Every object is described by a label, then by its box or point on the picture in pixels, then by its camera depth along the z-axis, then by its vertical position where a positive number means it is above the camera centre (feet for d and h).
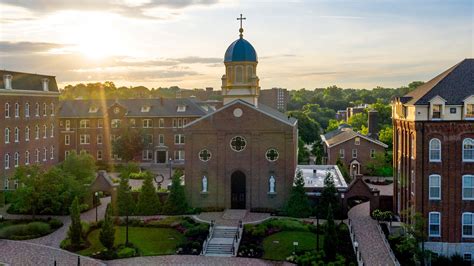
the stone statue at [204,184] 141.79 -14.39
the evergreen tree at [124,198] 133.69 -17.54
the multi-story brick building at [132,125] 238.48 +3.12
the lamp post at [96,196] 138.51 -17.77
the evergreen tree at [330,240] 97.86 -20.58
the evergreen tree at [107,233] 102.83 -20.63
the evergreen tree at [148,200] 135.03 -18.22
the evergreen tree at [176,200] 135.64 -18.23
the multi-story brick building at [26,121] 166.50 +3.61
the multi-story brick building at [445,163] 105.91 -6.15
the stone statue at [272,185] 139.85 -14.31
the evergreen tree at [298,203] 132.26 -18.34
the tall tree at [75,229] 106.22 -20.48
